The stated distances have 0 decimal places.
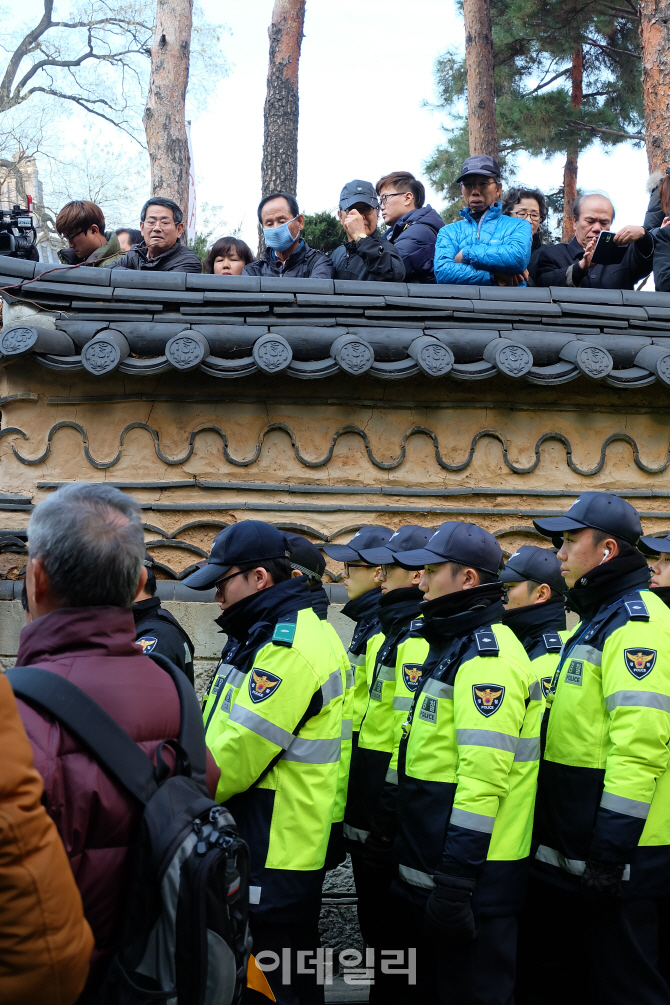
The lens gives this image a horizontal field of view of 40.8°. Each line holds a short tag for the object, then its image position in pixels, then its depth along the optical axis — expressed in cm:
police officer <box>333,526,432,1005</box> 411
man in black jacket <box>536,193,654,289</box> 580
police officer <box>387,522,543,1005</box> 300
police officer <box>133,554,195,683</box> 377
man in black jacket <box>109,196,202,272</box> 595
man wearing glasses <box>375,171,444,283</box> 619
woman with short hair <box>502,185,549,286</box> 670
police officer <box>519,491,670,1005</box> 306
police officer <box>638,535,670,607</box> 438
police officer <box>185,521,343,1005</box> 297
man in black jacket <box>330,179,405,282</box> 561
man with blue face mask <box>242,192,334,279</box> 592
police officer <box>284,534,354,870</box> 343
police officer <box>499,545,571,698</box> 425
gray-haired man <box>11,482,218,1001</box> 174
